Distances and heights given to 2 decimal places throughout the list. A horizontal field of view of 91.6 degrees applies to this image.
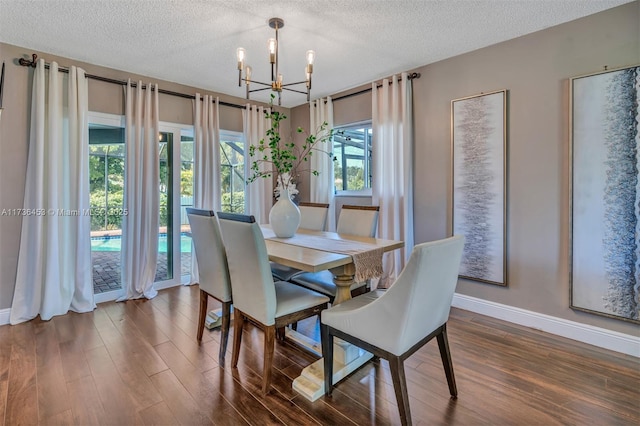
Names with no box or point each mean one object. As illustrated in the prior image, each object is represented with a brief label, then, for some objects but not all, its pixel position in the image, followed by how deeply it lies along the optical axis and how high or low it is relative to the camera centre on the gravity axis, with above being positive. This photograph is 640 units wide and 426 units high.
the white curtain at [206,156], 3.92 +0.68
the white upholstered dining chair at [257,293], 1.79 -0.53
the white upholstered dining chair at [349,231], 2.40 -0.20
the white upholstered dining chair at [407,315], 1.37 -0.52
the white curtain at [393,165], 3.49 +0.52
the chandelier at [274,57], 2.14 +1.08
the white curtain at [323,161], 4.36 +0.69
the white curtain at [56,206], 2.87 +0.03
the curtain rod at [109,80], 2.86 +1.39
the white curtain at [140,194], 3.43 +0.18
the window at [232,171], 4.33 +0.54
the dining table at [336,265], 1.82 -0.34
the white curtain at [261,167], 4.38 +0.60
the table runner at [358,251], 1.93 -0.27
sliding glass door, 3.39 +0.13
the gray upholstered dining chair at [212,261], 2.19 -0.38
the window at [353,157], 4.23 +0.73
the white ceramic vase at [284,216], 2.53 -0.05
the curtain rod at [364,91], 3.41 +1.51
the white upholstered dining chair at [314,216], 3.27 -0.07
